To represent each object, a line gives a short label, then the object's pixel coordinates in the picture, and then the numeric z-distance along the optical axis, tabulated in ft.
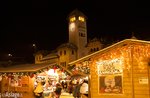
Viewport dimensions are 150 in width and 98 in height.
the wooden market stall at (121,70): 24.82
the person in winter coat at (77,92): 43.17
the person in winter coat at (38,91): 39.03
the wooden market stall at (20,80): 40.67
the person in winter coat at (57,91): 40.78
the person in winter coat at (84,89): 38.40
